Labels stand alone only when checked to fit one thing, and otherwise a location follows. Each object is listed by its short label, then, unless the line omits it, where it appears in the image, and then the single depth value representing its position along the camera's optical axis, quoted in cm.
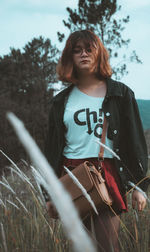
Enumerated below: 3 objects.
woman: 169
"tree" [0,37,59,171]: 1322
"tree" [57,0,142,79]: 1446
